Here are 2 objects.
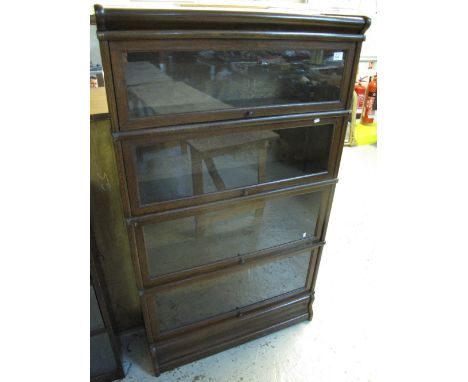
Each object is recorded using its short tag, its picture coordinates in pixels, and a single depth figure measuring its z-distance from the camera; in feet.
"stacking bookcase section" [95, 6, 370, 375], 2.59
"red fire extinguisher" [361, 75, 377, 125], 10.83
